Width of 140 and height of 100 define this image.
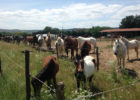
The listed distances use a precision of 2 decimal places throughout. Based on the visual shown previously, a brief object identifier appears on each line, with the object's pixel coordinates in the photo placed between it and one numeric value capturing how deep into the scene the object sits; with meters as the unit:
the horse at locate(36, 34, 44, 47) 20.61
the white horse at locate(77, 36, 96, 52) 15.81
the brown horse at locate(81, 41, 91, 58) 9.42
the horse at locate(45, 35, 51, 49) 19.08
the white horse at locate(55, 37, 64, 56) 13.58
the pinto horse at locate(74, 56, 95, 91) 5.45
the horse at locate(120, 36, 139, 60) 11.36
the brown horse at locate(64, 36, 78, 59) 12.88
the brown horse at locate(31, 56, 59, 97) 4.66
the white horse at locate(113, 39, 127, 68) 9.03
